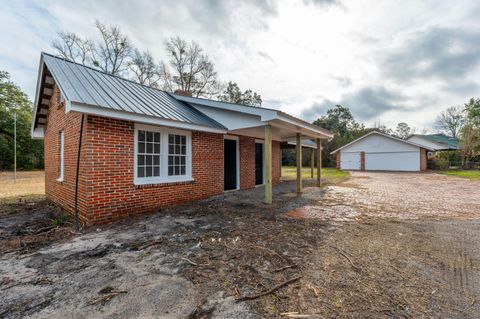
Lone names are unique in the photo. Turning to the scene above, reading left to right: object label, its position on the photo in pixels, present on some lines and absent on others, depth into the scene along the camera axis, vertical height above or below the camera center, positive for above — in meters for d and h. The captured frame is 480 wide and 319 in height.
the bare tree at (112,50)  23.48 +12.83
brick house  5.00 +0.70
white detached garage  22.39 +1.06
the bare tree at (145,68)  25.52 +11.65
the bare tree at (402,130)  55.79 +9.11
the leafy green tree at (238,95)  34.28 +11.66
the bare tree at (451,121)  46.45 +9.81
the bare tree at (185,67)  27.20 +12.57
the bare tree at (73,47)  21.89 +12.27
